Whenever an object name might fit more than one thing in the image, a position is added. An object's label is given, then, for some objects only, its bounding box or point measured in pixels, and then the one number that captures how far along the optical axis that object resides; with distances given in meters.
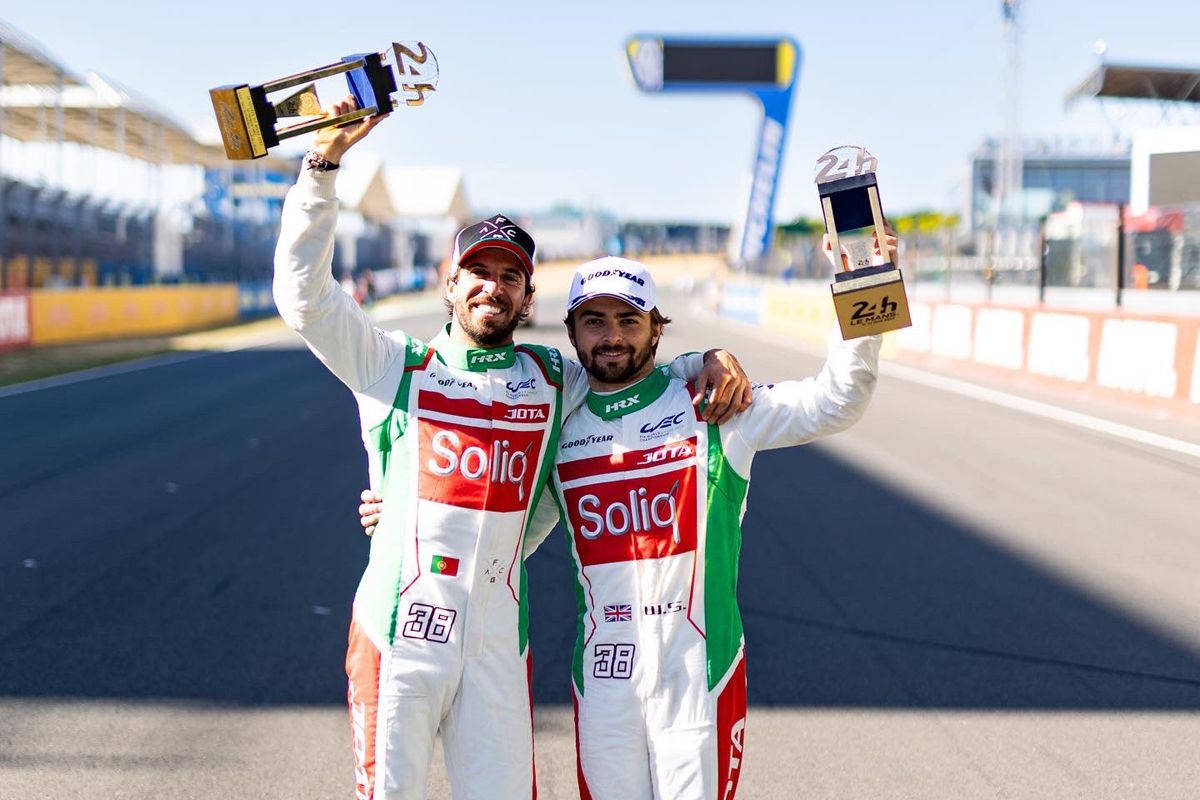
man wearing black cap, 2.77
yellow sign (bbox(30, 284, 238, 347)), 24.36
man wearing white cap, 2.74
